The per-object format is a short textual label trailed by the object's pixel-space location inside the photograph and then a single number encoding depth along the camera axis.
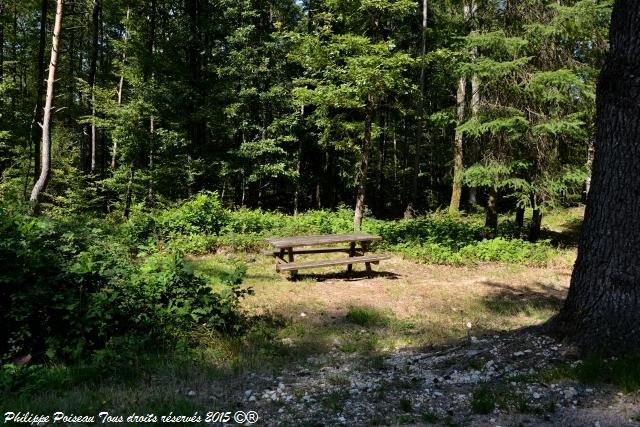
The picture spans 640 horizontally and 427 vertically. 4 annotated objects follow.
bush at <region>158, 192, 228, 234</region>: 12.24
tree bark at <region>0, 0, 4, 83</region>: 18.77
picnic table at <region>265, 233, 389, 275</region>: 9.01
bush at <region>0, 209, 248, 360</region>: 5.12
